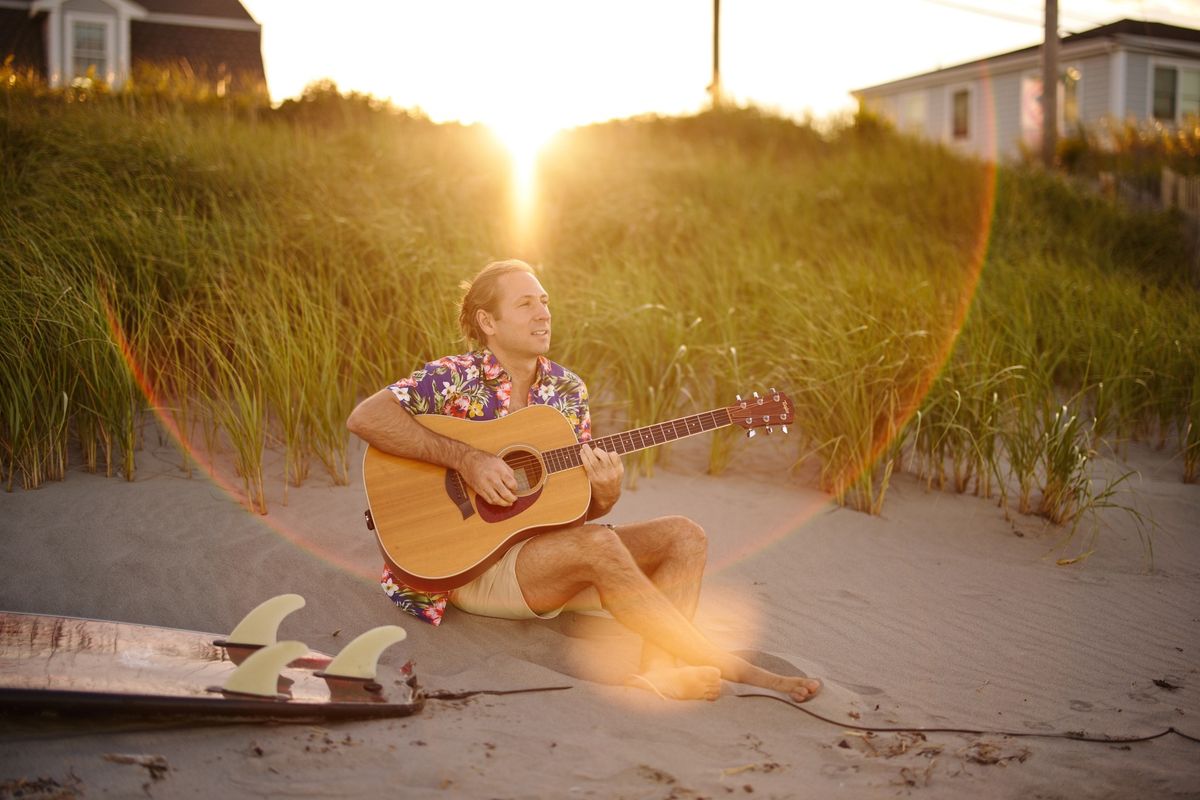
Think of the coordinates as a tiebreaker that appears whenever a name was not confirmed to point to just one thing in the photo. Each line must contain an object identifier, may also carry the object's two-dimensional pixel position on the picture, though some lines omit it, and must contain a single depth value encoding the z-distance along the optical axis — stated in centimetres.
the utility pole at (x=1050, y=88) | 1579
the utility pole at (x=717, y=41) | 1894
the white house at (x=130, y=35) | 1894
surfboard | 281
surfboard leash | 319
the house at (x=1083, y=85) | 2444
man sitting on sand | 337
